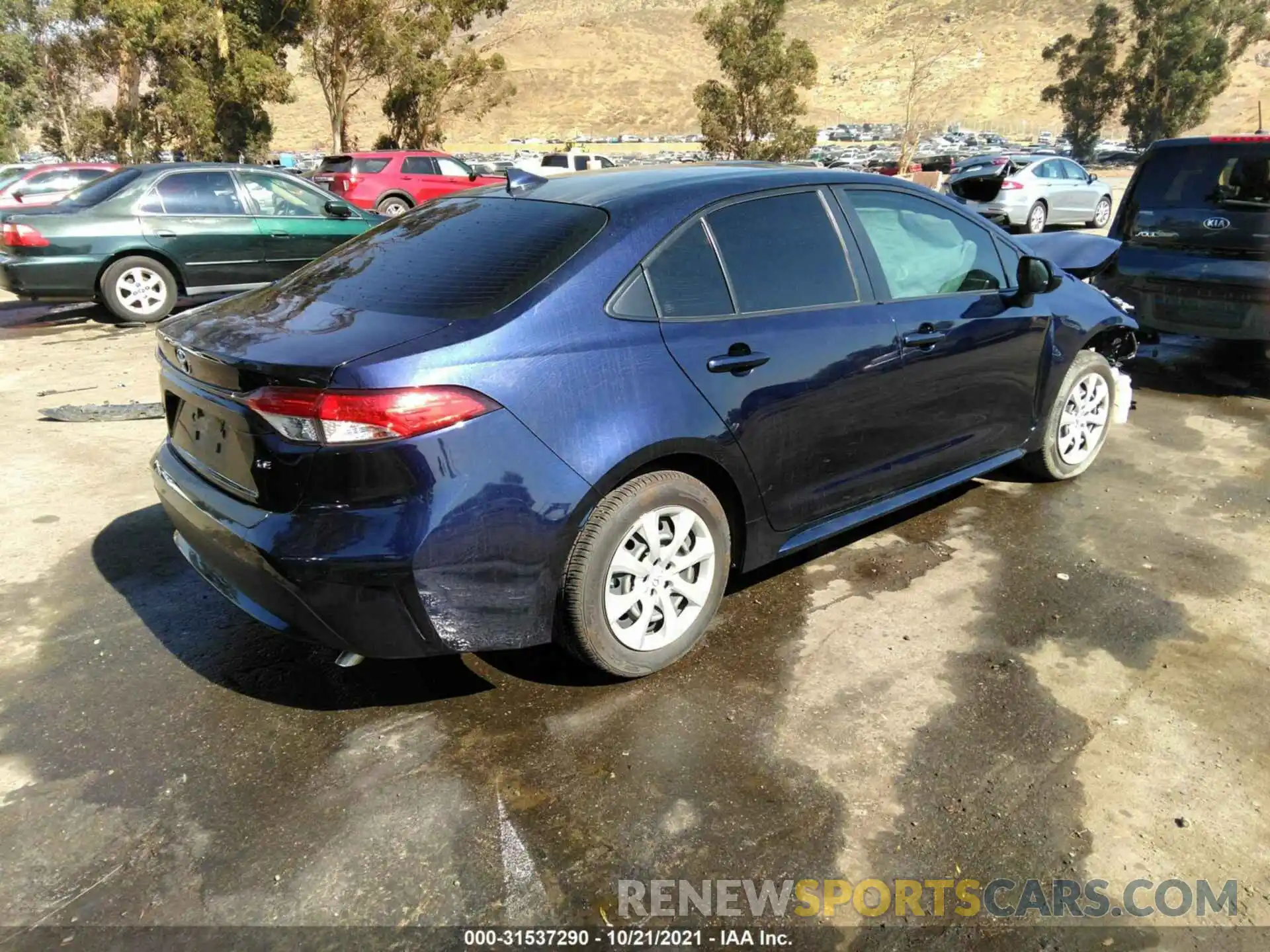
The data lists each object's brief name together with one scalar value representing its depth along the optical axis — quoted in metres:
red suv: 19.02
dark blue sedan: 2.59
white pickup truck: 26.69
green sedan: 8.92
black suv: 6.24
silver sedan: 17.73
